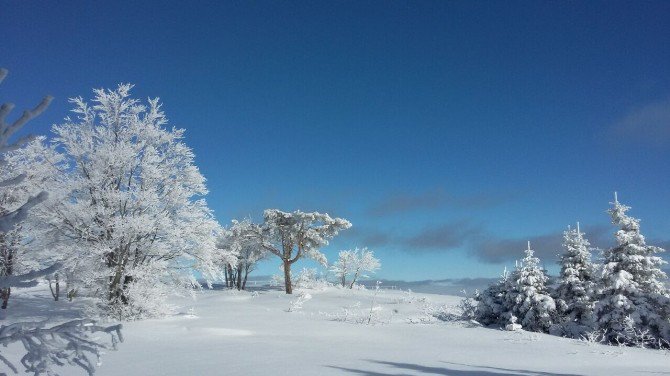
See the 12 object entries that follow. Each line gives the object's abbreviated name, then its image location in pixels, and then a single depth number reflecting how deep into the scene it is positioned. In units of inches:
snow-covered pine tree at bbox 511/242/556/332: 803.4
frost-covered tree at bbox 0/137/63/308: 701.3
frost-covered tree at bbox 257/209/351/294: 1457.9
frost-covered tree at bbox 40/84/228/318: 649.6
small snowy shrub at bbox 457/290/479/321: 863.1
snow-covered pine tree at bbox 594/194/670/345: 724.0
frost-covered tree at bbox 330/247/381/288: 2159.2
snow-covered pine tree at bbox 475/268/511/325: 862.5
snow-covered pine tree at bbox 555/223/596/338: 813.9
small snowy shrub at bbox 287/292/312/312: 875.2
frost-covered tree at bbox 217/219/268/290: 1496.1
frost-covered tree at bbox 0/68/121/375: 103.4
